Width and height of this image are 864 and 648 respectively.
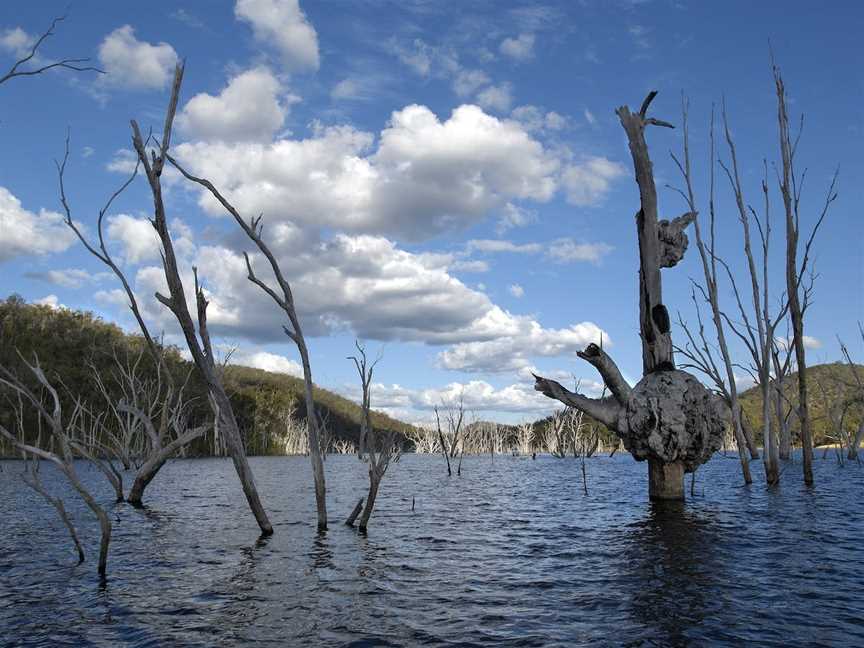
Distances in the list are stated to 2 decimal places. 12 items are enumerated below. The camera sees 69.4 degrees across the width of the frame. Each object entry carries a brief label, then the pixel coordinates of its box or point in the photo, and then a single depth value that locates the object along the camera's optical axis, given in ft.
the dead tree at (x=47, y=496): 31.45
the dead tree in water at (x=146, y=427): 45.16
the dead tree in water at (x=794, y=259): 66.90
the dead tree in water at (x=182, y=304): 38.47
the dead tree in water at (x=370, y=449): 44.47
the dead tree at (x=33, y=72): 19.45
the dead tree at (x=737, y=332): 70.79
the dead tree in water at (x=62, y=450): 28.53
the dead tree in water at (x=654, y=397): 54.39
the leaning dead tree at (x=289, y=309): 42.16
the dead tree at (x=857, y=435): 101.16
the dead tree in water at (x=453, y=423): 139.07
